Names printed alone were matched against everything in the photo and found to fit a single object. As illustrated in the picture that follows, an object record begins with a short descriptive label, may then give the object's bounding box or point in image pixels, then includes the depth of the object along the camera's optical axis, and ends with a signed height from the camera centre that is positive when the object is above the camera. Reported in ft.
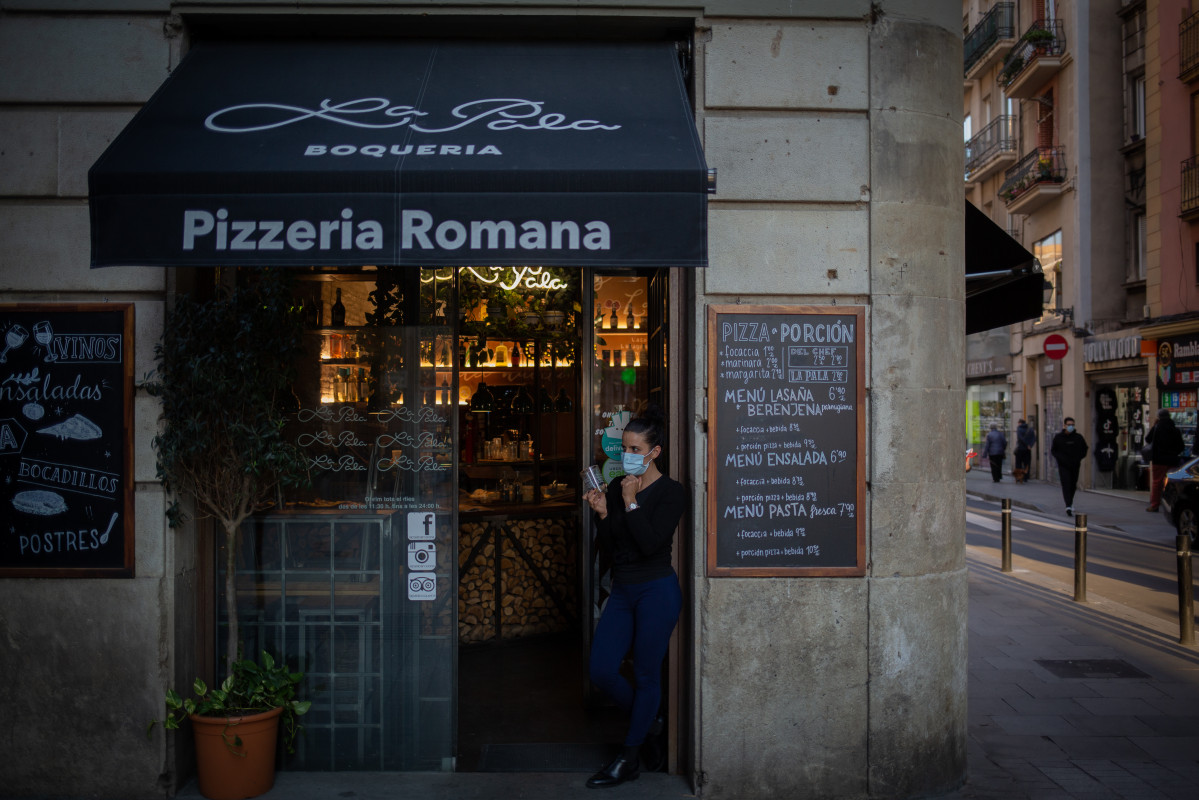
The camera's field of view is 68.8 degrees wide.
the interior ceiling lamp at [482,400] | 30.78 +0.75
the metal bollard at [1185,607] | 25.67 -5.43
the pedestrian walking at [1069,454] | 59.90 -2.19
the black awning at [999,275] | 22.20 +3.74
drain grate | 23.03 -6.62
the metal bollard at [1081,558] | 30.63 -4.82
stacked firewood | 25.44 -4.69
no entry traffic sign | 65.77 +5.74
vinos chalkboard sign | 15.66 -0.20
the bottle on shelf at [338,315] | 17.70 +2.15
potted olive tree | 14.87 -0.21
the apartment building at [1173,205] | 63.82 +16.69
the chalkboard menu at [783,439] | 15.72 -0.31
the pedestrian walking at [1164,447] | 53.57 -1.52
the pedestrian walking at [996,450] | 85.97 -2.83
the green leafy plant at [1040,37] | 81.66 +36.05
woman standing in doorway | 15.52 -2.99
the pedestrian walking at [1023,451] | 86.74 -2.88
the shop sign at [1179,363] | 62.69 +4.35
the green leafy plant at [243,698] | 15.14 -4.89
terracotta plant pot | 14.90 -5.76
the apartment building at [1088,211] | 74.84 +19.50
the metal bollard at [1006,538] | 37.24 -4.95
